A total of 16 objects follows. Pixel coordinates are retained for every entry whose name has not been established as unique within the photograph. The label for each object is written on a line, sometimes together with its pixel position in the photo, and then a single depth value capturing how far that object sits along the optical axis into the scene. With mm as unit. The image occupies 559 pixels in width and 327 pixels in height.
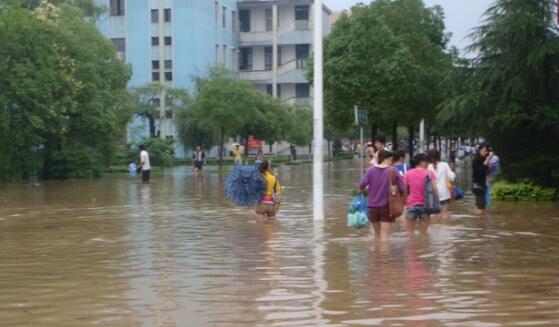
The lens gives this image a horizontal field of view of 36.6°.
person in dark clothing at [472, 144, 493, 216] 17812
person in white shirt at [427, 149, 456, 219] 16328
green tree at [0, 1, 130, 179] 35688
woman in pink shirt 14172
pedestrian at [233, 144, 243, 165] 43291
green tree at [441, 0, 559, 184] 21047
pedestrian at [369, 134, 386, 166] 14729
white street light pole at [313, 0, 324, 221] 16453
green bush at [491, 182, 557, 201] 21609
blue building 67250
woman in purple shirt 12484
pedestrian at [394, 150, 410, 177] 14965
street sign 20391
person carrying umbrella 17000
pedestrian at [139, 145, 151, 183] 33750
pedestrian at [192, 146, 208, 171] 44750
